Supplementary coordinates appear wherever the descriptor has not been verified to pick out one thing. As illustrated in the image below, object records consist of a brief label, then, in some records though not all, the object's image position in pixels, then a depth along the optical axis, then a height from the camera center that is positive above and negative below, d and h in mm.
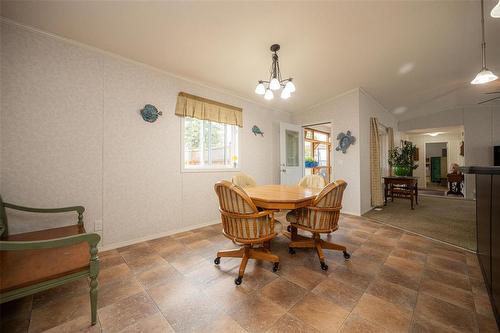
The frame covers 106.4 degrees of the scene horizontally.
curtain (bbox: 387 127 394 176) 5866 +916
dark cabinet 1337 -534
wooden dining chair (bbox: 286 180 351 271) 1927 -523
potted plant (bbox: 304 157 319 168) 5937 +114
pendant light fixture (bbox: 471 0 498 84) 2412 +1168
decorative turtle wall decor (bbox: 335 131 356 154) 4055 +570
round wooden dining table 1837 -320
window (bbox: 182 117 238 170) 3309 +430
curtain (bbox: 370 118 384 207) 4465 -43
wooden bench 1086 -660
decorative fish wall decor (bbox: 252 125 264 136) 4236 +837
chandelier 2158 +970
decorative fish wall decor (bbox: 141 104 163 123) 2682 +795
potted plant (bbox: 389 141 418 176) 4656 +127
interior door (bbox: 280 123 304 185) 4484 +333
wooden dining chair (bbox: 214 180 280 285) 1695 -513
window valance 3084 +1042
